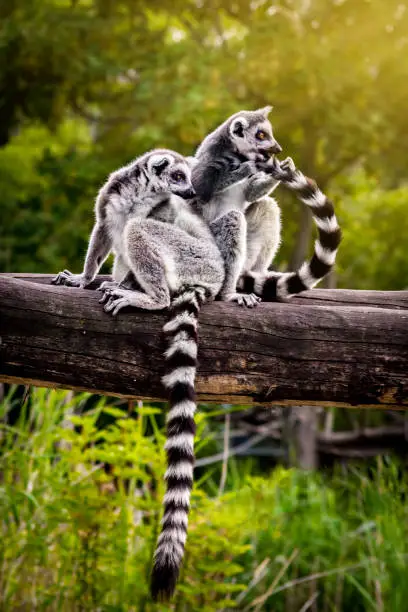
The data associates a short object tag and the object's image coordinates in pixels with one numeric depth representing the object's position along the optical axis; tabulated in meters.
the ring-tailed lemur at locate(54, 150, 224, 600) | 5.29
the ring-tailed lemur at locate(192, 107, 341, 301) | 6.72
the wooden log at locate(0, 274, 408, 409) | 5.54
